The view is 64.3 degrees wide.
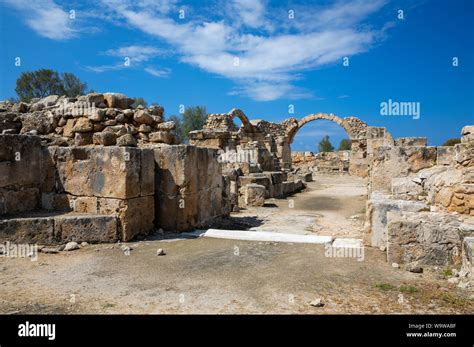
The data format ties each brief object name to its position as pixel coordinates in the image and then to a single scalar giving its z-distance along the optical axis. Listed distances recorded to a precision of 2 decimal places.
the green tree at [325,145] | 56.59
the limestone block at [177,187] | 6.12
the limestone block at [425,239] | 3.94
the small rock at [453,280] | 3.52
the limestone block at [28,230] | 4.95
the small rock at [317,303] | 3.06
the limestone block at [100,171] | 5.52
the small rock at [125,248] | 4.92
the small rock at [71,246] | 4.98
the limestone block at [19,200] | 5.50
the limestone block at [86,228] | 5.23
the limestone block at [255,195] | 10.76
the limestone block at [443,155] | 6.56
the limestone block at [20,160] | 5.54
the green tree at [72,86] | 25.98
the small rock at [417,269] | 3.88
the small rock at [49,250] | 4.89
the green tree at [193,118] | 38.91
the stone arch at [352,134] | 24.92
